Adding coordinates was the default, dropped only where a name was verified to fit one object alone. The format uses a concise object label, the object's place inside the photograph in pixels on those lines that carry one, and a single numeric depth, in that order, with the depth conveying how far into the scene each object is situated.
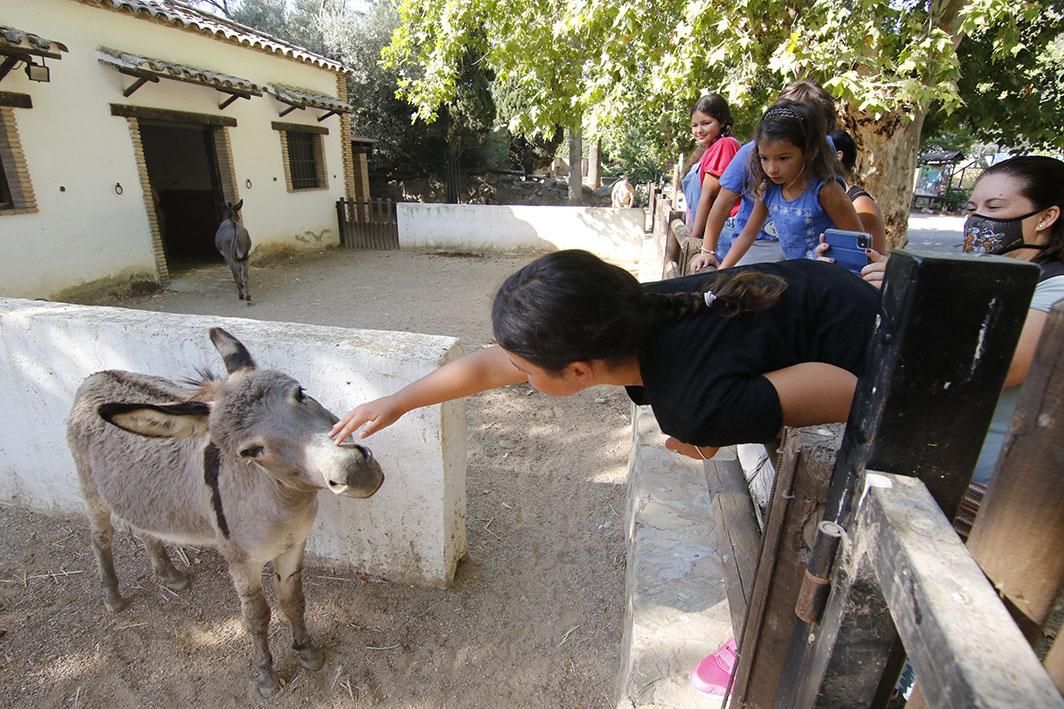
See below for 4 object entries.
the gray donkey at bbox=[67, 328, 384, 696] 1.96
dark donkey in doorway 8.72
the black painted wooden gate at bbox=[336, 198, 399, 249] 13.61
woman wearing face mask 1.45
